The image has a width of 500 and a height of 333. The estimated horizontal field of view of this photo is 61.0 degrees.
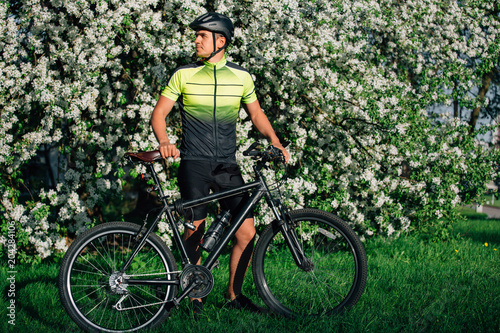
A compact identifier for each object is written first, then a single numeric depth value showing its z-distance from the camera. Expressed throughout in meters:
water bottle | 3.17
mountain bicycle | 3.08
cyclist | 3.29
